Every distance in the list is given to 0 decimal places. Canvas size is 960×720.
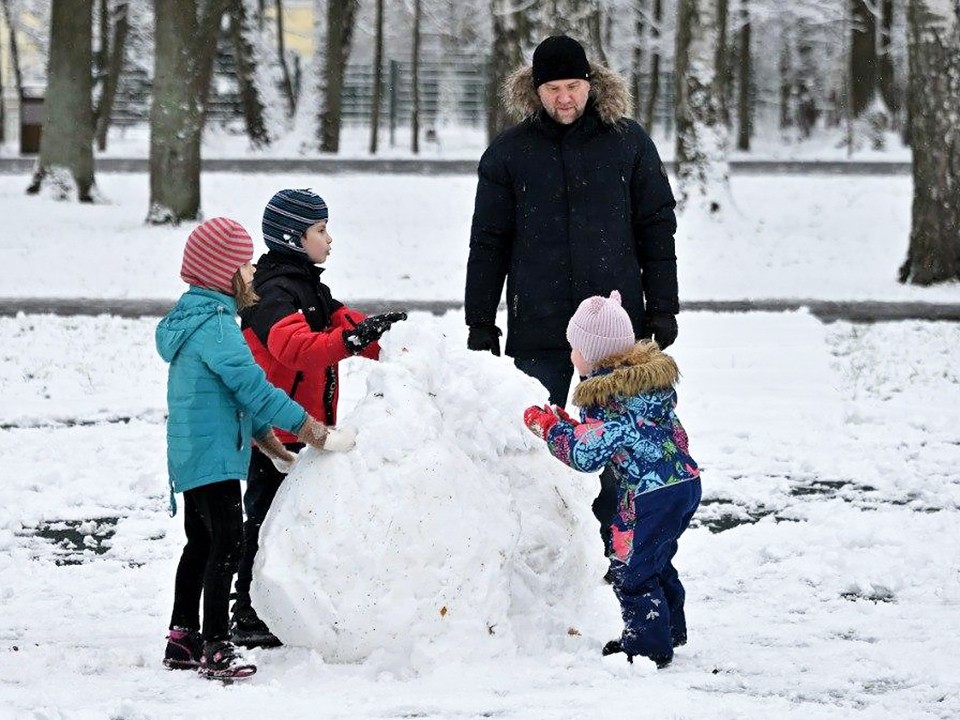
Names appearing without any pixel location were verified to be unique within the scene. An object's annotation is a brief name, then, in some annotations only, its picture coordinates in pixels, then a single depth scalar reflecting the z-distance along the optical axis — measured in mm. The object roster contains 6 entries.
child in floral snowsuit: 9875
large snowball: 9617
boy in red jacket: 10305
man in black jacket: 11516
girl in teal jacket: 9703
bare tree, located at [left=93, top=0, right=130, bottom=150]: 66875
